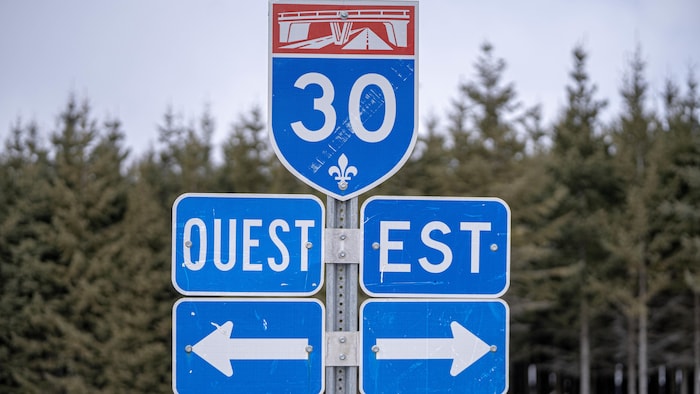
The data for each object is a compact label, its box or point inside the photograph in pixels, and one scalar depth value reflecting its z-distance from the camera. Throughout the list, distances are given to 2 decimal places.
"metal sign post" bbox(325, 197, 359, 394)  3.18
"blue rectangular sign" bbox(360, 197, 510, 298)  3.17
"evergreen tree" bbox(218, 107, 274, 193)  40.72
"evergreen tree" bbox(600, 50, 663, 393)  34.59
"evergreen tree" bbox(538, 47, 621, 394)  36.56
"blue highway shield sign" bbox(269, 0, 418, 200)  3.26
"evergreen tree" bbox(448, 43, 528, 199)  33.47
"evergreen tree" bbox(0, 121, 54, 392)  37.50
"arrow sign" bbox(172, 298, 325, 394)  3.14
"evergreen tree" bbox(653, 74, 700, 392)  33.19
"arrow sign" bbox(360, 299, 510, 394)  3.17
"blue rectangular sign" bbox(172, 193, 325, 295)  3.16
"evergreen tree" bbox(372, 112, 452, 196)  32.72
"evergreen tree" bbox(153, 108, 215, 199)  40.56
